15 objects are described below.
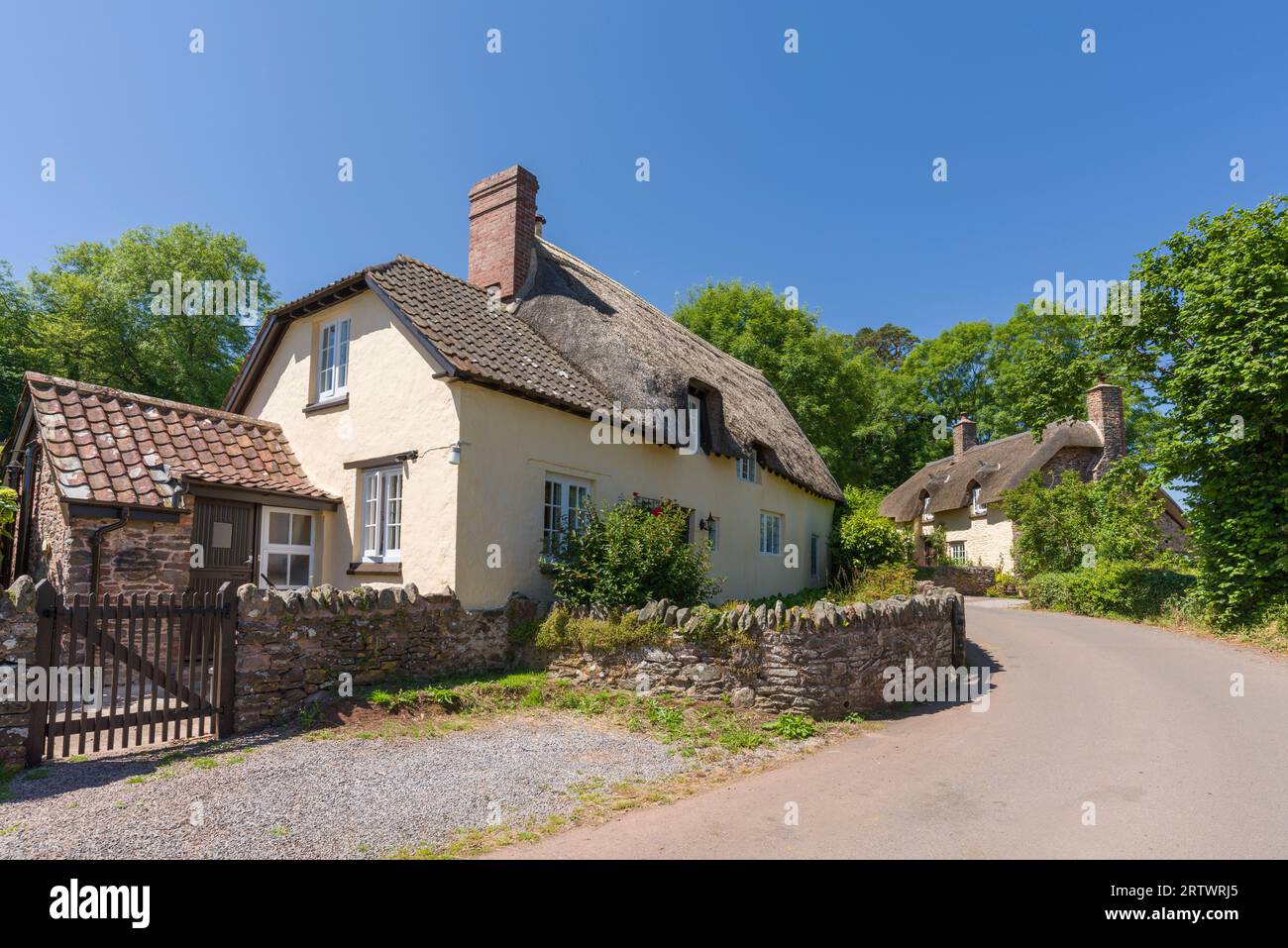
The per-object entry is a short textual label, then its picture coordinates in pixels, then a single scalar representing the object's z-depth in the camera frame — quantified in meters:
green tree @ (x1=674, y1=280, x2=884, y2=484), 30.27
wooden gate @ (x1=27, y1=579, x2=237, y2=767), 6.46
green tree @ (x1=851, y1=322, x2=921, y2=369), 55.28
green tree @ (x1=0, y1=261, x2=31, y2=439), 22.97
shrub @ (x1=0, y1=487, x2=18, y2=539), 10.04
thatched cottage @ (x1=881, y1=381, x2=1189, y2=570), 30.42
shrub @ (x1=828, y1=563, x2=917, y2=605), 13.83
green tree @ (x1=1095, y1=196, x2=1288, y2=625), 13.83
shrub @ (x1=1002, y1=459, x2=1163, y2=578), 19.62
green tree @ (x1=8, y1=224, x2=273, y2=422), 26.48
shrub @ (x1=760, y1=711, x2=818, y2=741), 8.24
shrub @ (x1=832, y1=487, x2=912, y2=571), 22.06
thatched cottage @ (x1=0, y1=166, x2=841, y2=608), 9.76
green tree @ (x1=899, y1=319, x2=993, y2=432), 44.62
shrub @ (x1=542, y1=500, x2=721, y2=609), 10.20
